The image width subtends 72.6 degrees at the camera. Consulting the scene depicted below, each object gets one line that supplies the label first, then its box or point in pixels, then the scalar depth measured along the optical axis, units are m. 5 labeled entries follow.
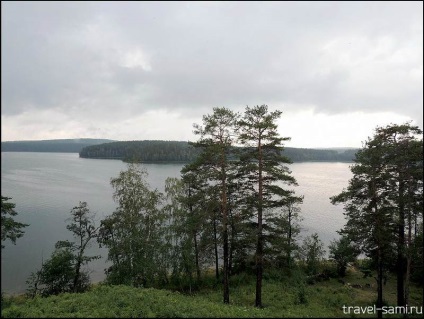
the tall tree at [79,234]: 23.92
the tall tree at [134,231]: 22.53
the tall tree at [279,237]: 17.61
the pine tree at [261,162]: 17.38
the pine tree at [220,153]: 17.58
